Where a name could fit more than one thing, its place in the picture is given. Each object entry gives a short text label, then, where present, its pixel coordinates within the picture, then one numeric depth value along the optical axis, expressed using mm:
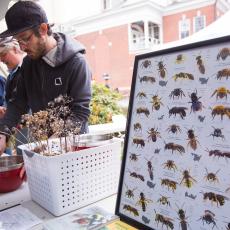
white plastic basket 789
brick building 9398
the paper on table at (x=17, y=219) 744
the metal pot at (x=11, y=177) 938
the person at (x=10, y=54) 2137
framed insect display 538
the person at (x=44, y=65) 1324
